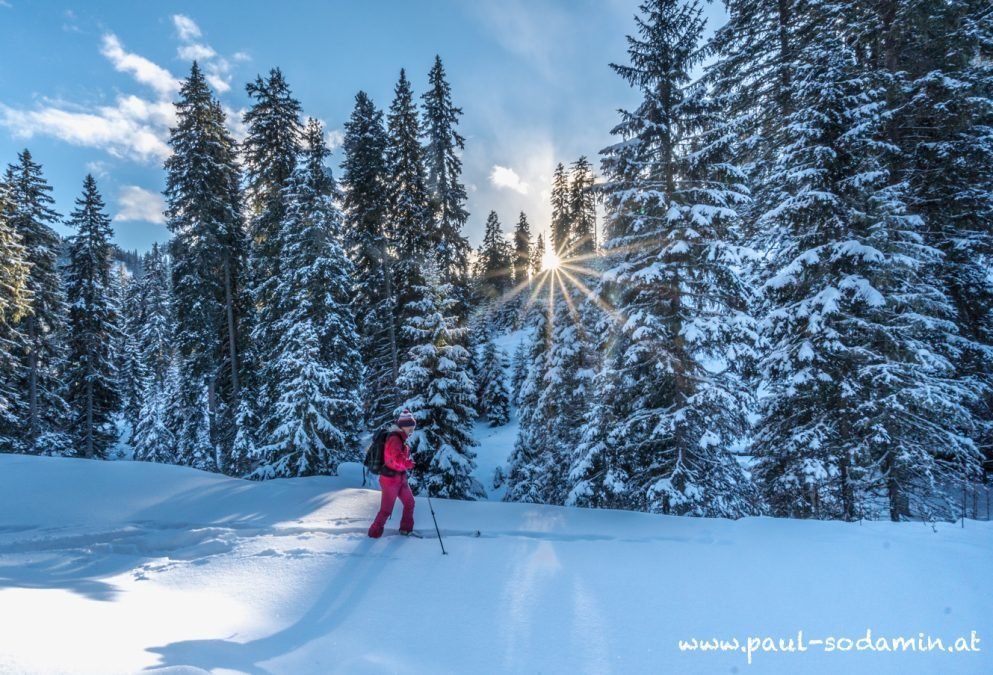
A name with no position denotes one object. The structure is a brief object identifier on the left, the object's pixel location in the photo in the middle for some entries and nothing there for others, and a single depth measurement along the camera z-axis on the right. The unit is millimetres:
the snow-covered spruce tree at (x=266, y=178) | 18703
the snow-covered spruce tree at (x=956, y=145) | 12016
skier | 7070
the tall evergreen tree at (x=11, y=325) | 15508
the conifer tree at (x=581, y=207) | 33919
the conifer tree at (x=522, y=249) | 74250
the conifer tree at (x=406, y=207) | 19516
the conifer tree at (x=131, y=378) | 44156
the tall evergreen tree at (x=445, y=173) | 21828
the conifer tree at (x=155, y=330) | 38938
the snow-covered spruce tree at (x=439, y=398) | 16062
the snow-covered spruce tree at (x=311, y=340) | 15742
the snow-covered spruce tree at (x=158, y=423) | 31766
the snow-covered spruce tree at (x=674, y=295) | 9922
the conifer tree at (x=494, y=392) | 43594
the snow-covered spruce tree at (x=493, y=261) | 72125
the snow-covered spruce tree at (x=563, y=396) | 17516
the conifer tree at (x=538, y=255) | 78000
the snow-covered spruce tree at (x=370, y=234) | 19984
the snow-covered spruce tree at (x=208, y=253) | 18953
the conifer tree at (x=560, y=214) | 39938
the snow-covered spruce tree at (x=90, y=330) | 24047
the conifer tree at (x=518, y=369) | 41569
